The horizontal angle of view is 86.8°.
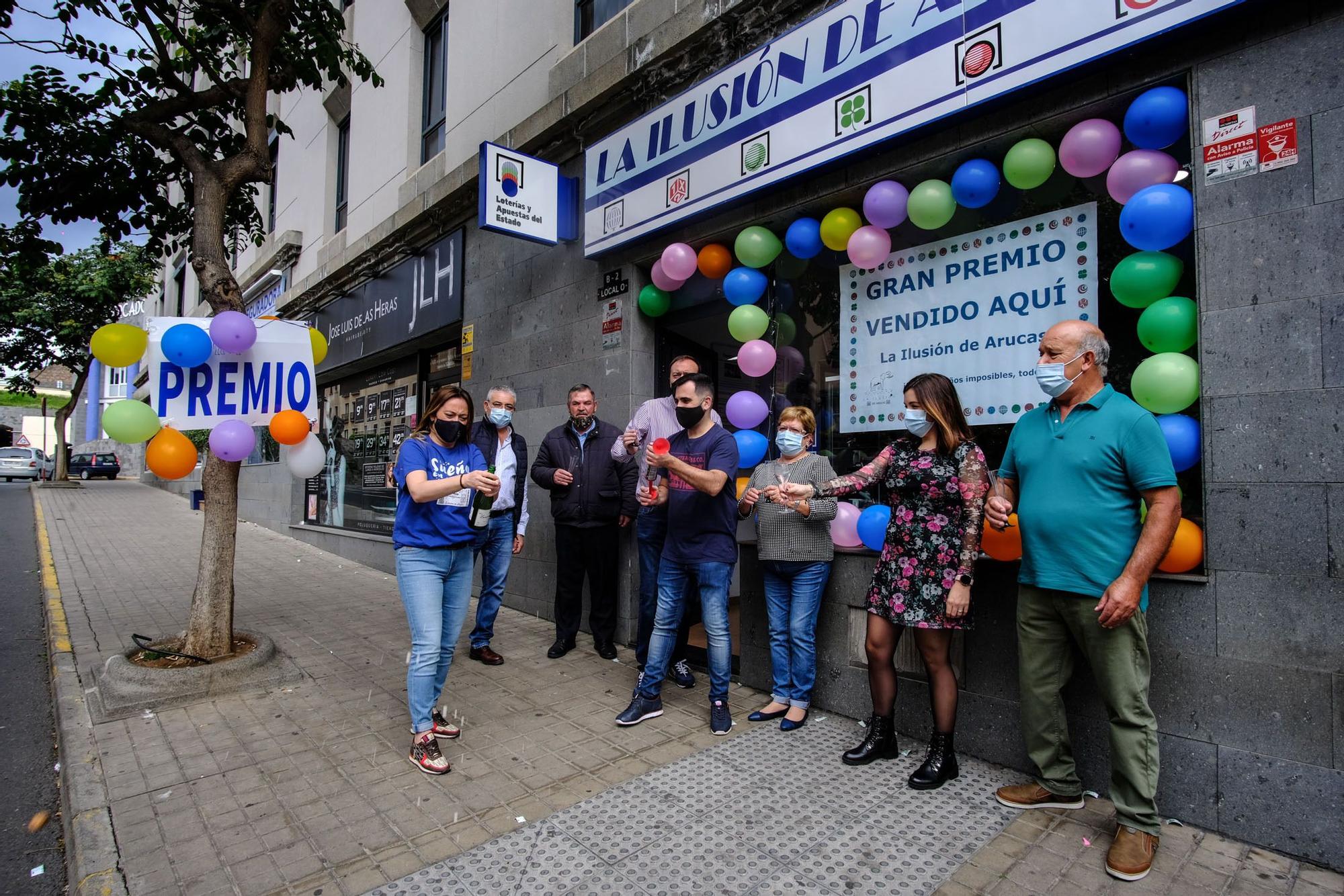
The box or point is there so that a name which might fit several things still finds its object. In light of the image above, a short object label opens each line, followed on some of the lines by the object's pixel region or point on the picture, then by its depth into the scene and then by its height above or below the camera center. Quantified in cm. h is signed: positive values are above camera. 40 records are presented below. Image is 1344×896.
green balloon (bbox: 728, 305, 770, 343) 487 +101
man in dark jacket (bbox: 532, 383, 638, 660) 537 -30
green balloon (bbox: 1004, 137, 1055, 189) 358 +156
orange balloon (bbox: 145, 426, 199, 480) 423 +6
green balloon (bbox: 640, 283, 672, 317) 579 +137
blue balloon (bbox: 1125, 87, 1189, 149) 312 +157
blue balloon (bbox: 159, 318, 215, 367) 429 +73
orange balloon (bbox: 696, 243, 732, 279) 527 +155
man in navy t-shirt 401 -45
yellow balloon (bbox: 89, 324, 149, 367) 425 +73
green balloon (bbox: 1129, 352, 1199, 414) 301 +38
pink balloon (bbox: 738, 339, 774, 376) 484 +76
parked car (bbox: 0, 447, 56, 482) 3181 +3
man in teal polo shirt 267 -35
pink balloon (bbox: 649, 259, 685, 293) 552 +147
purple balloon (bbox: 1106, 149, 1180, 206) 321 +137
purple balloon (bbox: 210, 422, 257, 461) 443 +16
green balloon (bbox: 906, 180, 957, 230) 390 +147
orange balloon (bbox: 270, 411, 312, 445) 465 +25
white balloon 486 +6
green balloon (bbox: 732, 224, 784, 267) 487 +154
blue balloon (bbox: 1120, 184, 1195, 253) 306 +111
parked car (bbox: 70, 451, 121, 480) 3341 -4
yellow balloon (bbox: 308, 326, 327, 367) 512 +90
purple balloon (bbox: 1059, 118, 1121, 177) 336 +155
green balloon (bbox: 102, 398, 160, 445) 416 +25
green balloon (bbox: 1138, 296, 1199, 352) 306 +64
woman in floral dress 328 -38
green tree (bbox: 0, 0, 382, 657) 496 +253
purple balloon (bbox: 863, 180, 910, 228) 409 +155
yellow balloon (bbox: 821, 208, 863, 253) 444 +153
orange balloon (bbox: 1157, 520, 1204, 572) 295 -32
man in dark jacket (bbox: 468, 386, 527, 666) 525 -41
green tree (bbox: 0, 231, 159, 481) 2052 +468
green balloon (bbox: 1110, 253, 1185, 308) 316 +88
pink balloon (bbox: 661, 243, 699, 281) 526 +154
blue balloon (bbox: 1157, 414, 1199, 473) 302 +13
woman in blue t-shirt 350 -36
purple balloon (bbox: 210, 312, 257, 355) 444 +84
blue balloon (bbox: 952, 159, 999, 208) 378 +154
